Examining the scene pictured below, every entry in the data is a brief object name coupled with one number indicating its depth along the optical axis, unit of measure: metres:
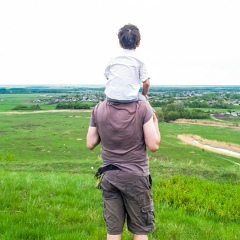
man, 3.13
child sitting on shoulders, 3.13
